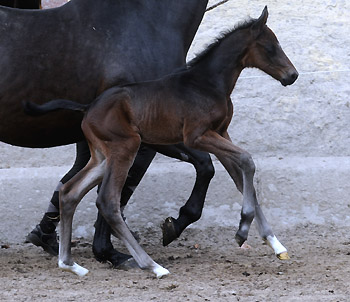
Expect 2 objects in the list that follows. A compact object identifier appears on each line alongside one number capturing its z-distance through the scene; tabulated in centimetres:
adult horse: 964
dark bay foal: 898
